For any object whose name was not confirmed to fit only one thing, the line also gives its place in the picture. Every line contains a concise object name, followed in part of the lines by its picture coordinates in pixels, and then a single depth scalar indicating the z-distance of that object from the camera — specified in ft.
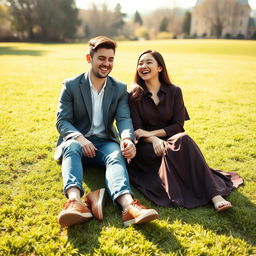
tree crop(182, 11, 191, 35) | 300.40
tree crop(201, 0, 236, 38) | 258.78
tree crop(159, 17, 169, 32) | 301.55
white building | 259.80
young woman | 10.99
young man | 9.96
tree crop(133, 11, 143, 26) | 353.96
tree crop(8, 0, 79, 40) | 193.36
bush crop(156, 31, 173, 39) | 252.95
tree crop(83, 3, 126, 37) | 274.36
